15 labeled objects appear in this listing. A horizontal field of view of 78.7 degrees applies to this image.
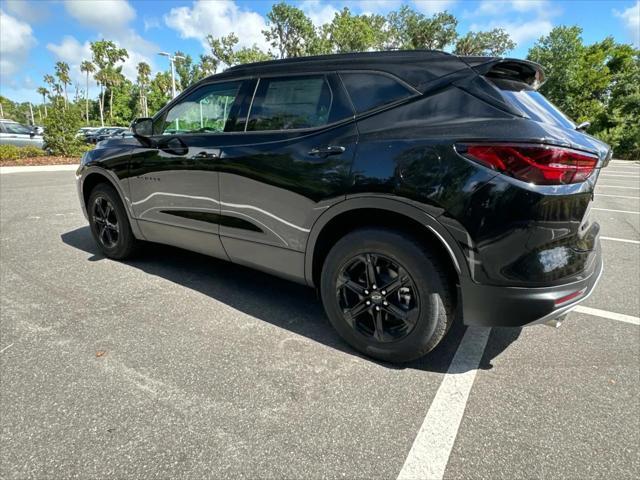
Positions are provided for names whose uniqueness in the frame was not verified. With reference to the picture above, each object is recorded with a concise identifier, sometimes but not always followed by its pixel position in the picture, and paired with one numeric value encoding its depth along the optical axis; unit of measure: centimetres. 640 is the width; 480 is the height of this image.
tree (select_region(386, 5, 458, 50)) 4541
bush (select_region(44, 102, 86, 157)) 1588
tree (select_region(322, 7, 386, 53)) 3853
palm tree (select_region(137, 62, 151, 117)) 5225
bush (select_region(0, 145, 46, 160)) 1427
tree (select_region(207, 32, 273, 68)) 4049
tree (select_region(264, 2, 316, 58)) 4222
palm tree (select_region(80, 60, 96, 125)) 5147
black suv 197
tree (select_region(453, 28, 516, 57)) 4681
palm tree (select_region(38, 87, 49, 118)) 7988
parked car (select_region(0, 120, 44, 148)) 1794
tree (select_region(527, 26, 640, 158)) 2841
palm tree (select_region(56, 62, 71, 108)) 5856
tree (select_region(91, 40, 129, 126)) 4716
